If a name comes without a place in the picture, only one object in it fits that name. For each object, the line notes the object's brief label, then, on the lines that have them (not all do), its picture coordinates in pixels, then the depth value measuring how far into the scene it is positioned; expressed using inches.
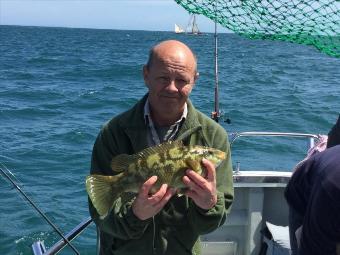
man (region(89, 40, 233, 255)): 105.0
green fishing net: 171.0
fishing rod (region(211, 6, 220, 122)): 215.6
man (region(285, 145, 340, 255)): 92.7
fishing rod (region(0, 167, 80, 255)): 127.5
